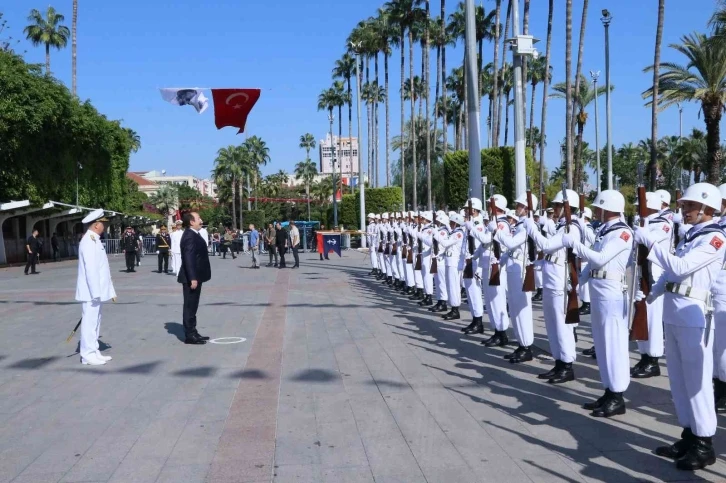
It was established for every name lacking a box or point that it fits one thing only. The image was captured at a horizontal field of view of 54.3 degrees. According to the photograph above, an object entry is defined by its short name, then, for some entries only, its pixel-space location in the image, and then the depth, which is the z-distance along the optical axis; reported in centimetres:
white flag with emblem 1634
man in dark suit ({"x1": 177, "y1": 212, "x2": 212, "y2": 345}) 1016
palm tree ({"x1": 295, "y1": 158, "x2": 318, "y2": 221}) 10631
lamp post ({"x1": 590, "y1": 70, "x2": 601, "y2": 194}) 4118
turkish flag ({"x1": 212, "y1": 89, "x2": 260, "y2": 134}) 1647
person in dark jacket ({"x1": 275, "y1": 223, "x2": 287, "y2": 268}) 2817
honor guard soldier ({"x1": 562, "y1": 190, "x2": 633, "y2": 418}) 612
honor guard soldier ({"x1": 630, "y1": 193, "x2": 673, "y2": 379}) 771
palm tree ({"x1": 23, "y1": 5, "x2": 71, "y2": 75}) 5916
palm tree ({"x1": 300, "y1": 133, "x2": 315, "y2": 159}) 10425
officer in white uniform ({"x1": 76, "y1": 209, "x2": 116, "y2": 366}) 895
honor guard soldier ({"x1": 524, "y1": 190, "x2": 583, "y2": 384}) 747
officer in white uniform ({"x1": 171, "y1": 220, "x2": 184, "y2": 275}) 2231
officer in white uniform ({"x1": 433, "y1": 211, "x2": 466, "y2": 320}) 1220
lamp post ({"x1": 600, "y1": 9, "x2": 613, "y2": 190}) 3145
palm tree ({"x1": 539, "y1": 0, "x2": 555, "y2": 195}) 3772
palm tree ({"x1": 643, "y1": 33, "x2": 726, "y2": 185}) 2224
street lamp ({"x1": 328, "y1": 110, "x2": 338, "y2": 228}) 5834
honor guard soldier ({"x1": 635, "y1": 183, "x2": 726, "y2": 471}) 484
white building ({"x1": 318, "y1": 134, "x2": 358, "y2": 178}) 13475
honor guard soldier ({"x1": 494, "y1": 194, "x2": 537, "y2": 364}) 854
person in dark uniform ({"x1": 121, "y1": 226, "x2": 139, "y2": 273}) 2742
